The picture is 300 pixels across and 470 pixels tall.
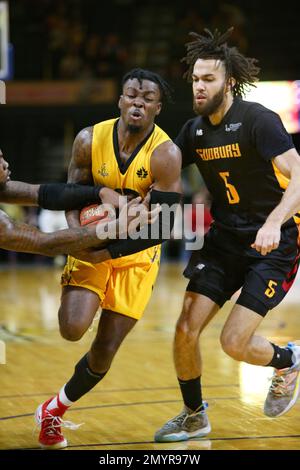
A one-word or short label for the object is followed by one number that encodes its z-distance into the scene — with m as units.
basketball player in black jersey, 9.76
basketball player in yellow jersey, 9.69
